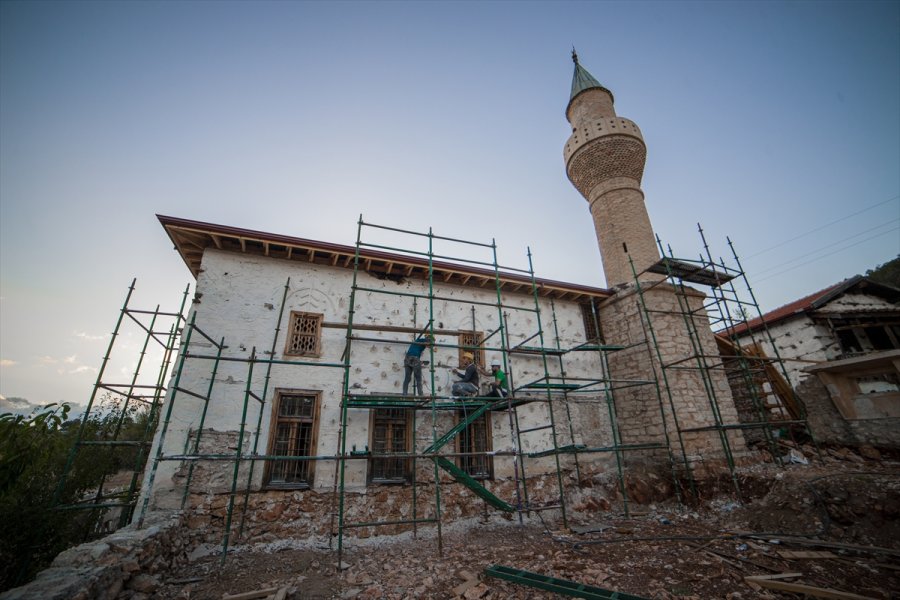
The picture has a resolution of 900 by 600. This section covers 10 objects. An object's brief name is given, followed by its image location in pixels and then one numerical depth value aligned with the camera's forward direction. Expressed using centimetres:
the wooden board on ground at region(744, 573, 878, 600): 425
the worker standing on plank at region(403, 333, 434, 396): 938
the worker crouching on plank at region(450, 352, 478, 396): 940
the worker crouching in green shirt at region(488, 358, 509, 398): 943
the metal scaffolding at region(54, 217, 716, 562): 779
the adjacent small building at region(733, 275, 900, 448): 1123
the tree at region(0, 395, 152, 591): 459
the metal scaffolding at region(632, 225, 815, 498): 1020
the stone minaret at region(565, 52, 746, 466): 1040
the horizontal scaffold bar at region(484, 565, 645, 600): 442
